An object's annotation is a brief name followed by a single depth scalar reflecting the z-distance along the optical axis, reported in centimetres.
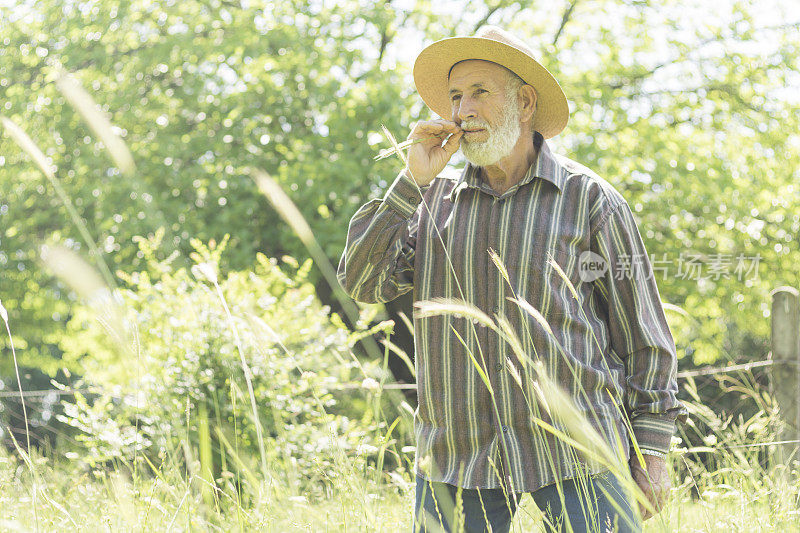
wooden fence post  373
